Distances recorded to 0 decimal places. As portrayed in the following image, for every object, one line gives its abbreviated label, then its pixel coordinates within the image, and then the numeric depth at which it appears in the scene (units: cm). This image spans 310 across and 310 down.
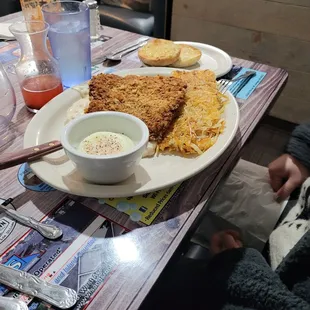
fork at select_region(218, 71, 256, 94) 107
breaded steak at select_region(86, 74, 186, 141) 83
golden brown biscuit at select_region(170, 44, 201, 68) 118
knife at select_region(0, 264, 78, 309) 51
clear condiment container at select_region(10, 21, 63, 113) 93
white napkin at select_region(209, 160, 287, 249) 103
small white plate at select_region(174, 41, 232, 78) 116
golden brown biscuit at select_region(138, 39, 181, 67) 116
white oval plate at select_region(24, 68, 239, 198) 66
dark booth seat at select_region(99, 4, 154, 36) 242
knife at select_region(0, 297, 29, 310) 49
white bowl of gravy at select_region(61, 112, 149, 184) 62
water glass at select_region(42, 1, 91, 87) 103
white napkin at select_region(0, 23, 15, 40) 138
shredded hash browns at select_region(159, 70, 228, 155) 79
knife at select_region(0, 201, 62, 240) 61
